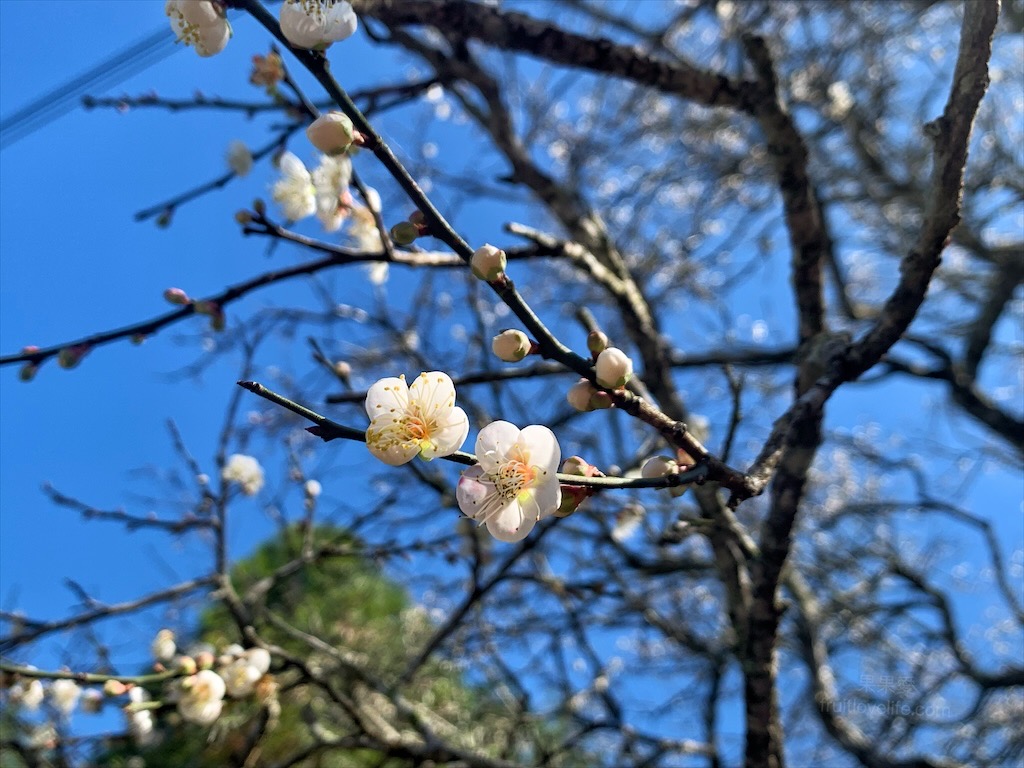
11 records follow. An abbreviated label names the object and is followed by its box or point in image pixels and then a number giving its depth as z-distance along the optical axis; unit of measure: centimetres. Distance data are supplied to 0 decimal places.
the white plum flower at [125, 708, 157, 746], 31
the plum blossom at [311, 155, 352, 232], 29
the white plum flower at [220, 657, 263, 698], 32
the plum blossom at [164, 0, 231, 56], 20
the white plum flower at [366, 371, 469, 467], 17
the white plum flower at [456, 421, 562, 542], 17
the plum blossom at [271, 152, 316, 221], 31
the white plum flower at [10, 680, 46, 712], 35
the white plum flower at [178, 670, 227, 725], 30
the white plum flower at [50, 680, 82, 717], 44
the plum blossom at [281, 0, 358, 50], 18
